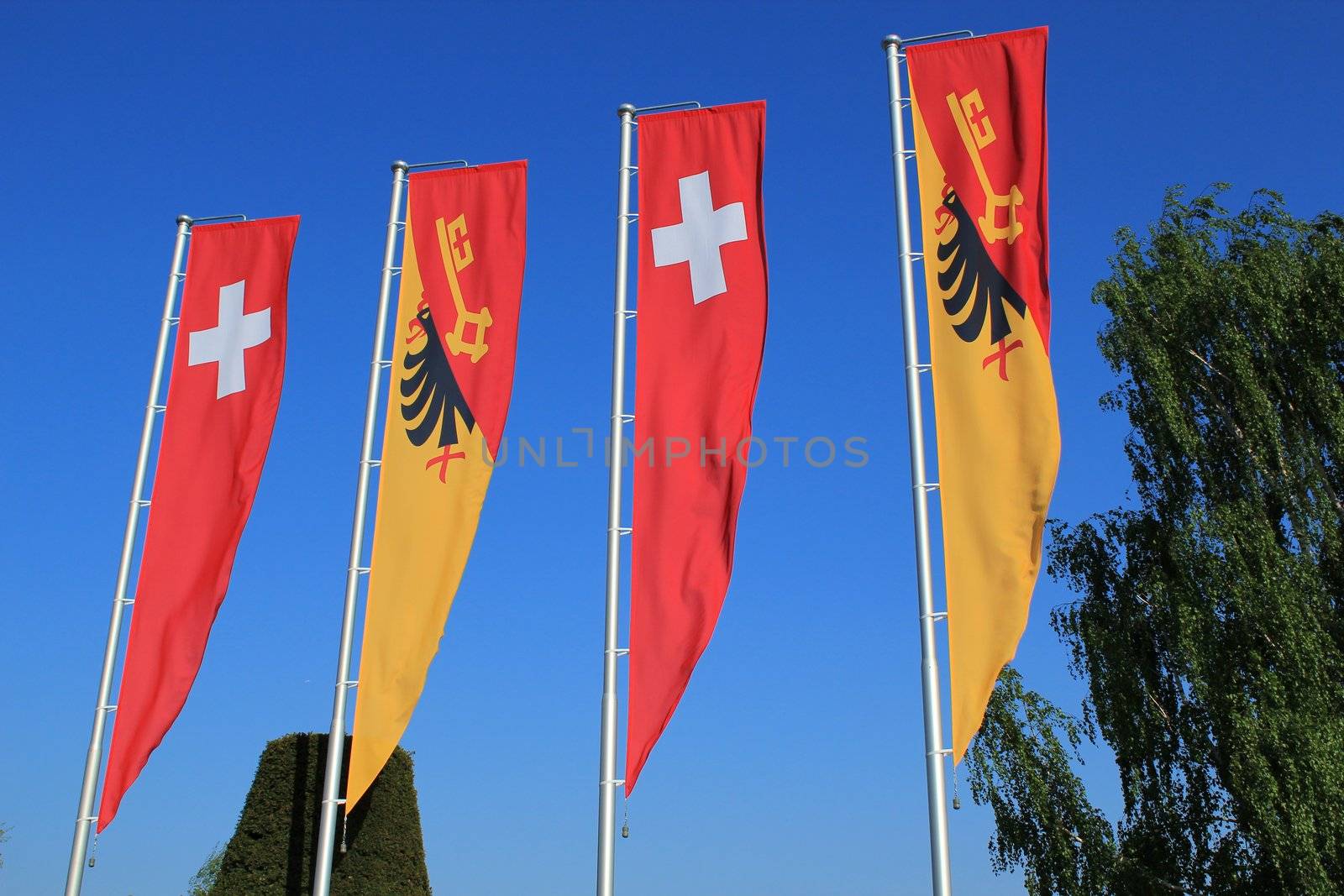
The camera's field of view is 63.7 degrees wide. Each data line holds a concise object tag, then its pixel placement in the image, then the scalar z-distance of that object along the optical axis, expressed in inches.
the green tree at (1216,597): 572.1
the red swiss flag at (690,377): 363.9
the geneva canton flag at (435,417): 421.4
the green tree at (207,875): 1756.4
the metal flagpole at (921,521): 323.9
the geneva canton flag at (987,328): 337.1
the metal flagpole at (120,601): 464.4
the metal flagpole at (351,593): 409.7
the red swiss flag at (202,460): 459.5
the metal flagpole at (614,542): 366.6
